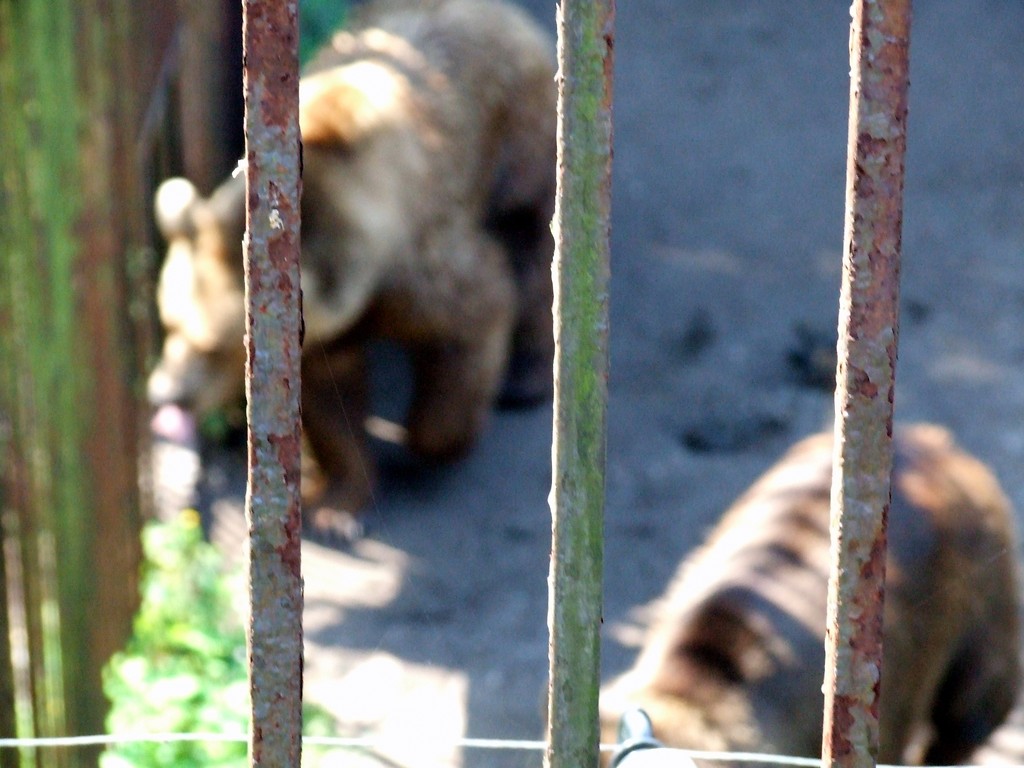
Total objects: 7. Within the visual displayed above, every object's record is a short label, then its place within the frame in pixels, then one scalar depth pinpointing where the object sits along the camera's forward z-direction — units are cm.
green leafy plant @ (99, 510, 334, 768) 428
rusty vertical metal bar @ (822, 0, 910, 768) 256
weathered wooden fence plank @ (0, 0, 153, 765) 432
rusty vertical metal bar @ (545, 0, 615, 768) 263
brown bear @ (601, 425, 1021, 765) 428
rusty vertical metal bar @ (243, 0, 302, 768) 260
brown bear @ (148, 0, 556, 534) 524
